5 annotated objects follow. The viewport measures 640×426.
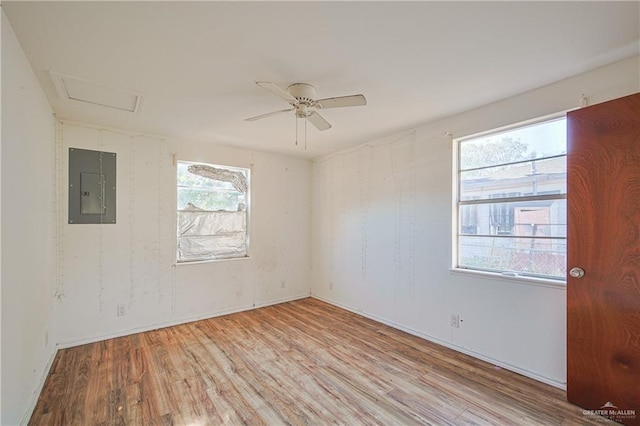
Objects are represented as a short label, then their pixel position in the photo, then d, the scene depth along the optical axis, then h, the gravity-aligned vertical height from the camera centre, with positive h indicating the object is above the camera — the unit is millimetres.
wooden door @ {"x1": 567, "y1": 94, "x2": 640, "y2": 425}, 1908 -310
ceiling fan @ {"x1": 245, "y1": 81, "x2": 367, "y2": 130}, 2107 +889
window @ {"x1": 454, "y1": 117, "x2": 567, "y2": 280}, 2473 +121
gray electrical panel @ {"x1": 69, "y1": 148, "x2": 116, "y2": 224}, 3242 +305
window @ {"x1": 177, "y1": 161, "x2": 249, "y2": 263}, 4039 +12
